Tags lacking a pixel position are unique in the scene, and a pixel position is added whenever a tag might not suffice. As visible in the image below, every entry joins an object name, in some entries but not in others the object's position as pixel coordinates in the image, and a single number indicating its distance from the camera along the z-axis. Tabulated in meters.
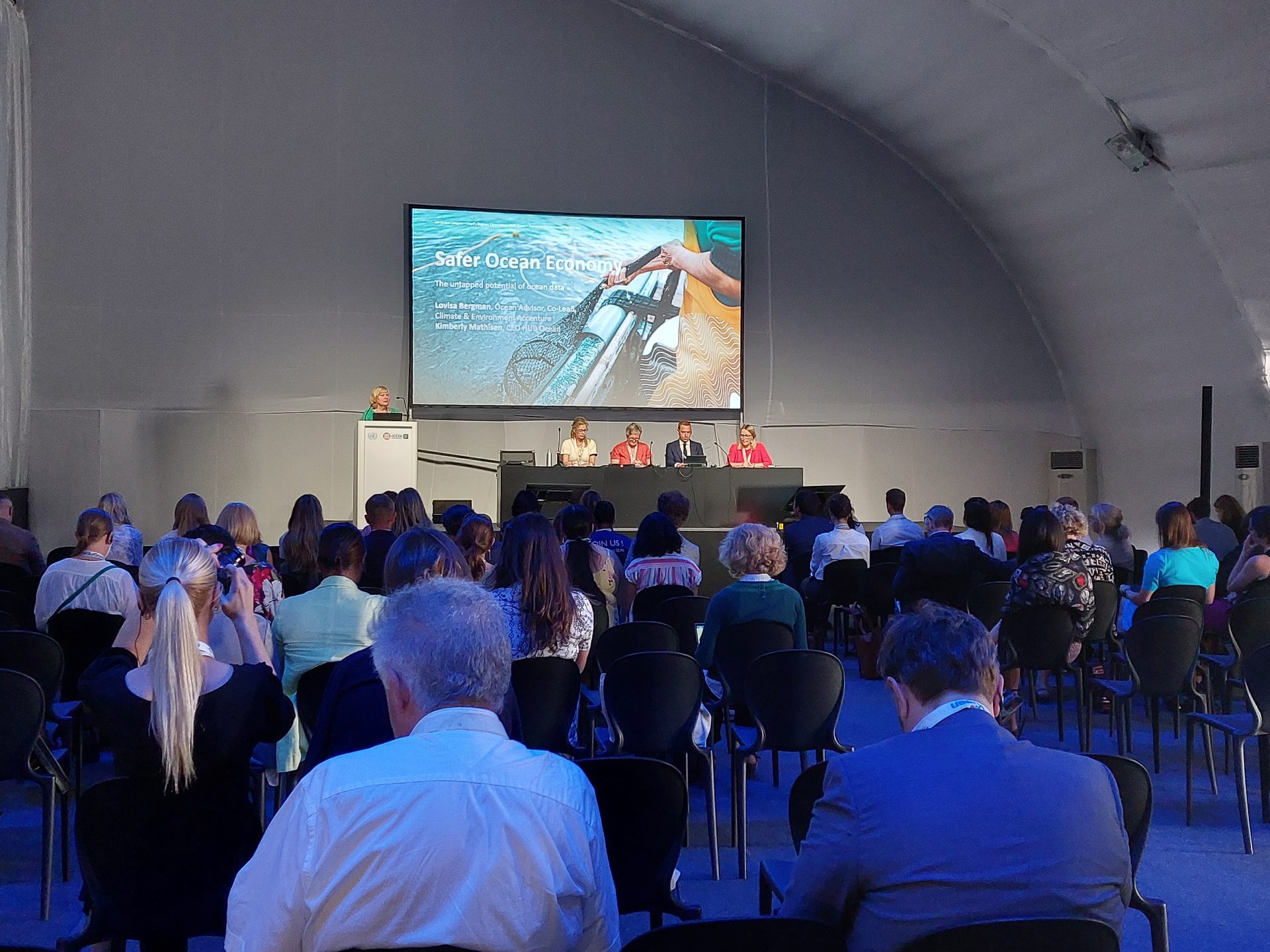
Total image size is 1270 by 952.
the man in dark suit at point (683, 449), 11.45
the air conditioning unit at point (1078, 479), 14.30
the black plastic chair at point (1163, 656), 4.65
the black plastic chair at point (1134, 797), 2.37
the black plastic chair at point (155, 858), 2.16
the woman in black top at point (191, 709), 2.24
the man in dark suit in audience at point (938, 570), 6.37
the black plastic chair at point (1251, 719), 3.84
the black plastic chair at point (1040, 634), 5.25
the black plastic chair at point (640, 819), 2.35
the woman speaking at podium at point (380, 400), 10.66
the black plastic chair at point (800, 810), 2.35
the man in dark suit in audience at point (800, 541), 8.33
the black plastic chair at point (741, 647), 4.33
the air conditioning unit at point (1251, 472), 11.51
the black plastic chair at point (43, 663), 3.82
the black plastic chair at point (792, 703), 3.80
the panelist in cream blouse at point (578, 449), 11.08
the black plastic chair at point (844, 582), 7.30
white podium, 10.27
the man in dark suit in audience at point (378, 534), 5.25
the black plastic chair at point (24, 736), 3.19
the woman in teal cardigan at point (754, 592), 4.56
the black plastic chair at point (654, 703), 3.70
